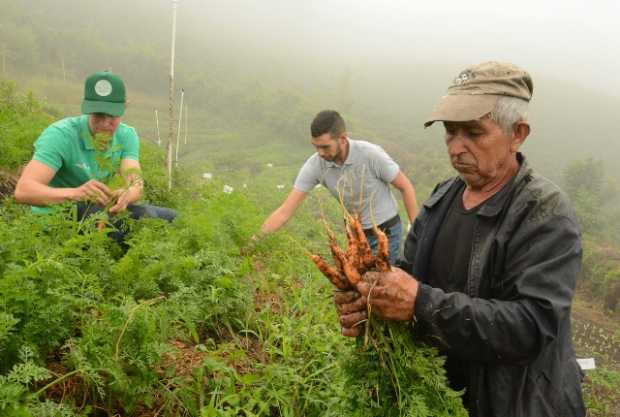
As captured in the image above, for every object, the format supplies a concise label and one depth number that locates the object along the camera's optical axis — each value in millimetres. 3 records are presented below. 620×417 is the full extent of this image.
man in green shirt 3102
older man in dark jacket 1672
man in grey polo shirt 4430
